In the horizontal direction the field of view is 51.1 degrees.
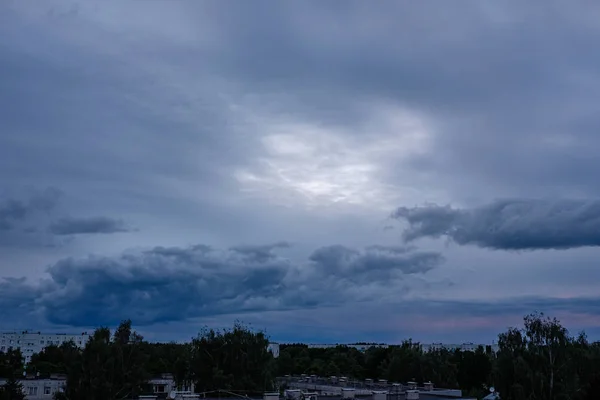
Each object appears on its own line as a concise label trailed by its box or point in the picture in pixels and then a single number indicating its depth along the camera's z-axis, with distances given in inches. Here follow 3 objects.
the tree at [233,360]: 3732.8
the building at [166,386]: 4202.3
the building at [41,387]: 3718.0
